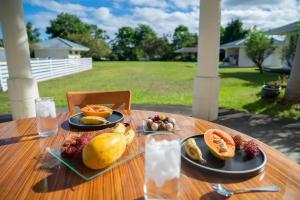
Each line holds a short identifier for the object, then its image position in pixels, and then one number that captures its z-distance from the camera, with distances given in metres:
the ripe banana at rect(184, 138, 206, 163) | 0.91
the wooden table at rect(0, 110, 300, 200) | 0.72
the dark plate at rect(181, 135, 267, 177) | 0.83
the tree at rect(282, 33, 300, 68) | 11.54
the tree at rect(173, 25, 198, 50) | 43.12
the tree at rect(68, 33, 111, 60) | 28.25
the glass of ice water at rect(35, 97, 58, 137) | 1.19
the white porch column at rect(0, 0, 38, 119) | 3.23
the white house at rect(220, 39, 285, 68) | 18.25
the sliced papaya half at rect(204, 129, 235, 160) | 0.91
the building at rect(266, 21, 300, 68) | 12.03
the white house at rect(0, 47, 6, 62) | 14.44
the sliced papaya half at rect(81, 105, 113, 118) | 1.52
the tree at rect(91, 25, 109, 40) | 43.27
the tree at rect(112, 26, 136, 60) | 38.94
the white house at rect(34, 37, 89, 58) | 19.48
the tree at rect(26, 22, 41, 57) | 34.53
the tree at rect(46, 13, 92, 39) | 38.81
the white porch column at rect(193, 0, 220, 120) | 3.54
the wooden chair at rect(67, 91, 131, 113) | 1.98
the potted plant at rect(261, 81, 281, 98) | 5.39
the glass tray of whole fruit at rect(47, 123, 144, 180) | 0.82
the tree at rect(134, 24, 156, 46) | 43.10
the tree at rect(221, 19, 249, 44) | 34.09
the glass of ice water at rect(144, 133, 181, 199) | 0.64
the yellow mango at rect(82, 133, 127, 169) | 0.81
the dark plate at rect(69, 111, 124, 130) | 1.34
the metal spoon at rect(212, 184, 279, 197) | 0.73
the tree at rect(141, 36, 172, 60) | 37.91
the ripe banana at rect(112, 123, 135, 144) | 1.08
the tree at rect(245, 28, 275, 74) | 12.02
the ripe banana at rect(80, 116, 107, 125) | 1.36
